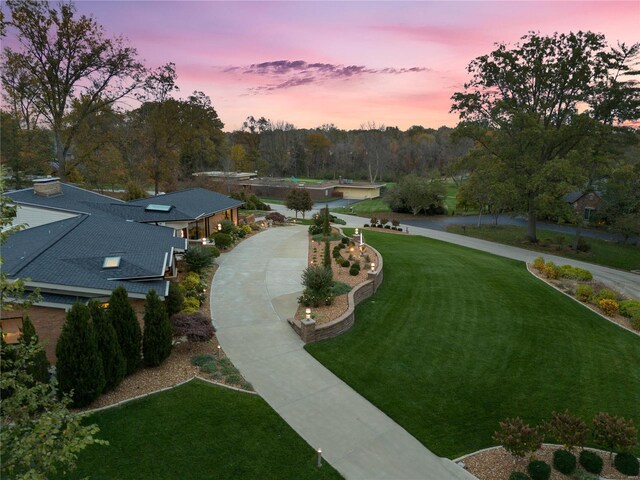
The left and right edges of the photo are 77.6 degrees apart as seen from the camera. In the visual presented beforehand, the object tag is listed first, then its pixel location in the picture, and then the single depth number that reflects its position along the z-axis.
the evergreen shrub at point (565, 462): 9.04
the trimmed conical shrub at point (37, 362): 9.90
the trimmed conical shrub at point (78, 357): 10.73
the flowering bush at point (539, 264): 26.63
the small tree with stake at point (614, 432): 9.06
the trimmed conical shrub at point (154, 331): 12.87
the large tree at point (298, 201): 46.38
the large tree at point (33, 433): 5.21
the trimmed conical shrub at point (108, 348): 11.39
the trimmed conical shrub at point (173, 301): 16.39
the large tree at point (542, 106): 30.84
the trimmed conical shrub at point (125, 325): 12.14
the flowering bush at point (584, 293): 21.30
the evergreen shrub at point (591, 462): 9.01
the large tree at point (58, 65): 28.77
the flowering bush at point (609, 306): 19.70
